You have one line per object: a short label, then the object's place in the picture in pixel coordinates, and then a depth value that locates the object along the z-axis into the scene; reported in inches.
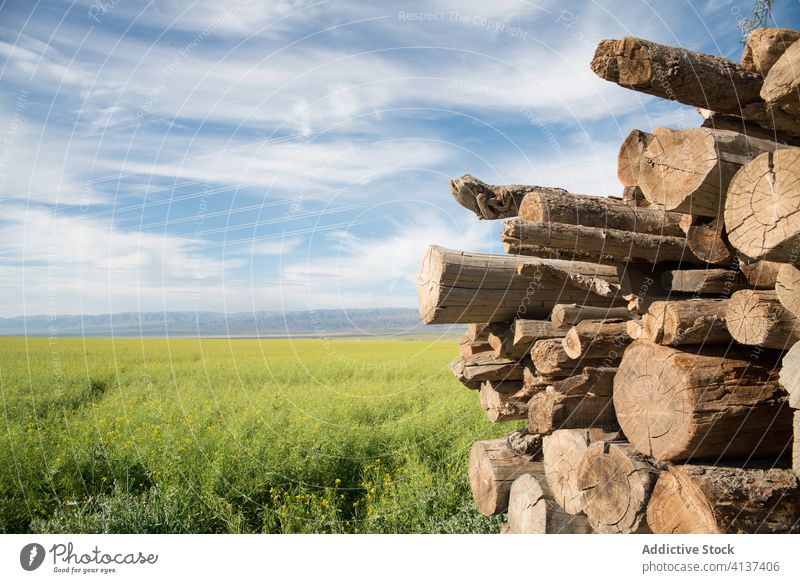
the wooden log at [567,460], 148.2
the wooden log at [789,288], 110.7
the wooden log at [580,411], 156.6
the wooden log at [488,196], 160.2
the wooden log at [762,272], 125.7
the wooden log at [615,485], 127.8
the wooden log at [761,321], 113.8
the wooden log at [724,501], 114.4
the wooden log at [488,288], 154.3
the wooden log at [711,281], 139.6
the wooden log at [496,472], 178.9
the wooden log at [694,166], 112.7
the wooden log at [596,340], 149.7
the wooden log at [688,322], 125.0
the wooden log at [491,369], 195.2
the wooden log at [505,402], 193.0
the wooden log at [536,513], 154.5
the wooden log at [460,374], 205.6
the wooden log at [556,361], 157.4
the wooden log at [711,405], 123.0
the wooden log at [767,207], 101.3
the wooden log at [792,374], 107.9
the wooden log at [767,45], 121.0
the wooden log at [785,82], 108.7
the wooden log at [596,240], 140.5
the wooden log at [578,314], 161.8
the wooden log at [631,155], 126.0
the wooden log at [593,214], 147.5
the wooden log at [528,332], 170.4
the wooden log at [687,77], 123.2
